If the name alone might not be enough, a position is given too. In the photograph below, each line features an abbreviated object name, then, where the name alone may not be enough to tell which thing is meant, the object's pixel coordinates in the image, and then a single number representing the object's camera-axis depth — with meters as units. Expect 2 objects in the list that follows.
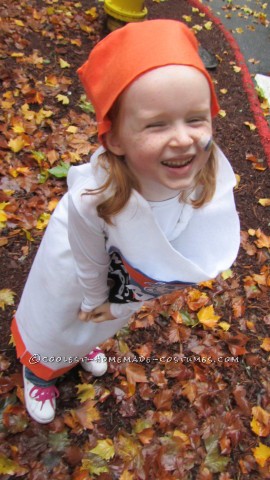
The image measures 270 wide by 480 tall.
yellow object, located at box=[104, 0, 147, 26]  4.70
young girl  1.02
